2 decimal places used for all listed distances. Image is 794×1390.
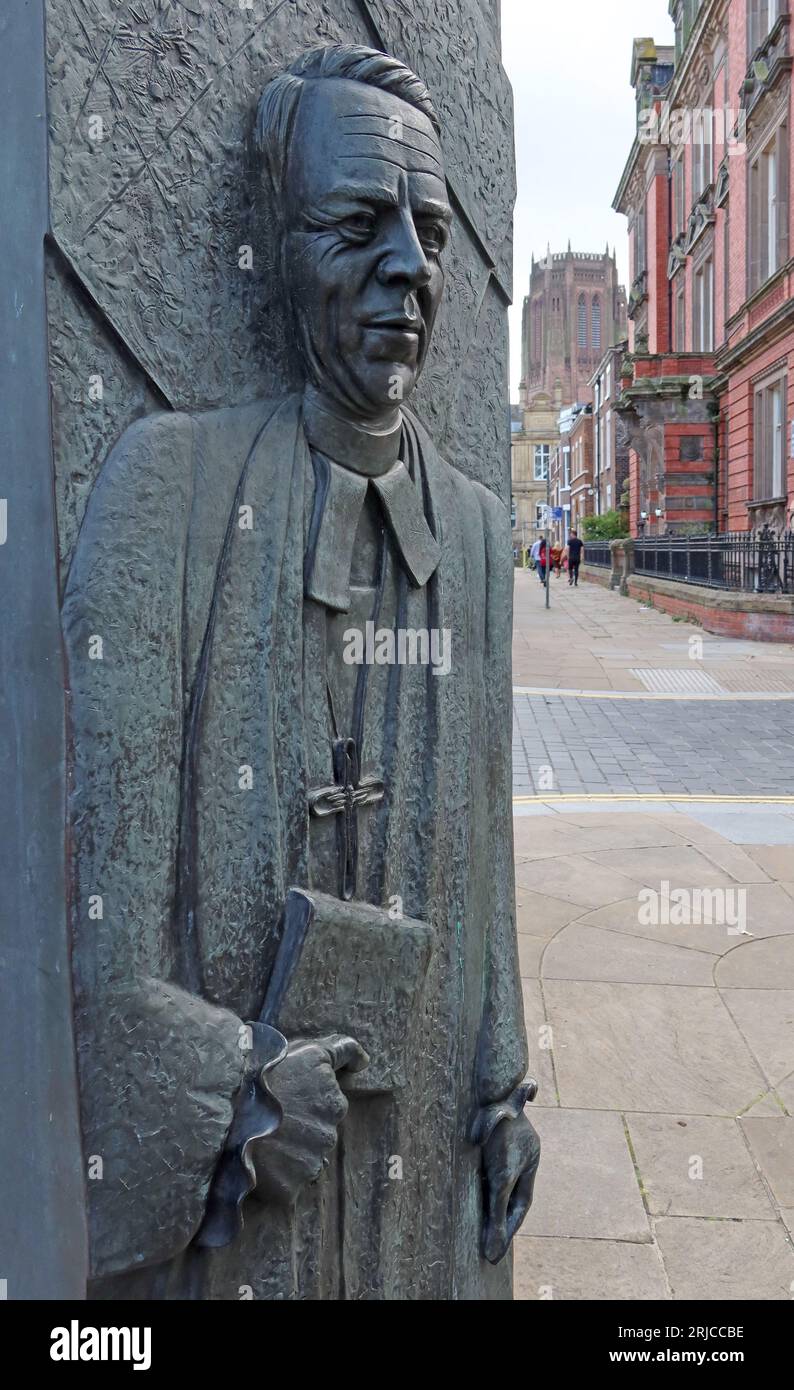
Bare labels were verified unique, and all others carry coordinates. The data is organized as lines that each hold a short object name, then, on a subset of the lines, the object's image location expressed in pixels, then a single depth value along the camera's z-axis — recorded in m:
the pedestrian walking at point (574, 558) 34.59
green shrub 45.31
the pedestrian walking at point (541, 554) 26.34
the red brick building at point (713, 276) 23.58
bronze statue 1.39
